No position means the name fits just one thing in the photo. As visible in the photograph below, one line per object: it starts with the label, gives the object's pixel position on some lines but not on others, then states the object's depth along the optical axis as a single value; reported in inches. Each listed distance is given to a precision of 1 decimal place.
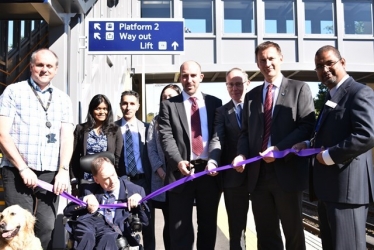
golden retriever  145.3
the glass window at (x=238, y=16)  799.7
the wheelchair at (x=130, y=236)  151.8
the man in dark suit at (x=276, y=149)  157.6
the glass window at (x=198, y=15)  798.5
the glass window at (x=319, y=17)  819.4
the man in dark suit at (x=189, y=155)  178.1
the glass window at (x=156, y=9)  799.7
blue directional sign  264.7
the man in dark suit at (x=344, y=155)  134.6
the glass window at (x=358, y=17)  824.9
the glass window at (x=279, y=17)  807.1
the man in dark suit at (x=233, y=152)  175.3
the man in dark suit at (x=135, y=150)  212.1
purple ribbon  152.6
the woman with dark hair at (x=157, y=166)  205.6
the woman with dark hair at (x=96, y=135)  207.2
